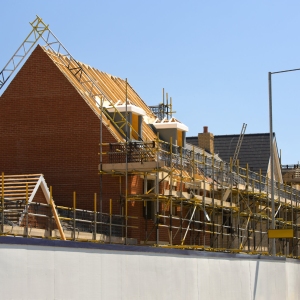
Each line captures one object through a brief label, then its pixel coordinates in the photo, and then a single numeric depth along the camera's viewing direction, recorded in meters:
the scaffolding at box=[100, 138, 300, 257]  35.41
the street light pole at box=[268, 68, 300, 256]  37.69
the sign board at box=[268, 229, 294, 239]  35.12
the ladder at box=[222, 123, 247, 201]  58.32
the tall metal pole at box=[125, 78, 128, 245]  34.06
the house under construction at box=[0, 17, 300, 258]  35.12
